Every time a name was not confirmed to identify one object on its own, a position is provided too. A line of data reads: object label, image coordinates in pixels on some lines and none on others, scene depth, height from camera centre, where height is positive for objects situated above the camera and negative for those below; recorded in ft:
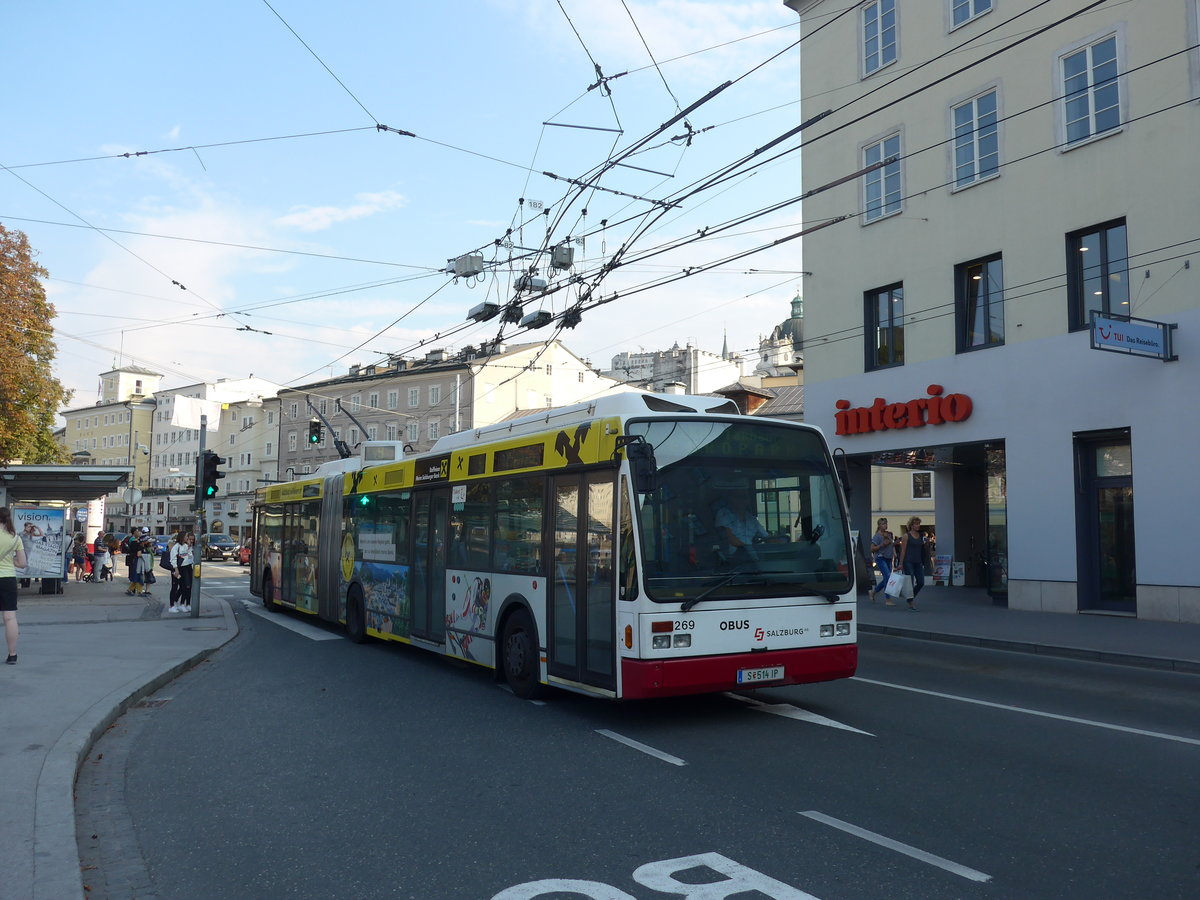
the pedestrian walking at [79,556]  124.36 -4.07
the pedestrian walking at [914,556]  68.08 -2.34
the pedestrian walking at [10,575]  36.65 -1.88
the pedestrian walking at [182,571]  71.89 -3.49
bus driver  27.43 -0.14
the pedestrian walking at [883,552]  73.00 -2.23
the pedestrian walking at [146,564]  94.72 -3.91
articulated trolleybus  26.58 -0.91
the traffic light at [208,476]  65.87 +3.03
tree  98.07 +17.34
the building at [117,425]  346.95 +35.57
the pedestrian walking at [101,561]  117.80 -4.47
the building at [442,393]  228.22 +30.84
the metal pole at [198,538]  65.67 -0.98
